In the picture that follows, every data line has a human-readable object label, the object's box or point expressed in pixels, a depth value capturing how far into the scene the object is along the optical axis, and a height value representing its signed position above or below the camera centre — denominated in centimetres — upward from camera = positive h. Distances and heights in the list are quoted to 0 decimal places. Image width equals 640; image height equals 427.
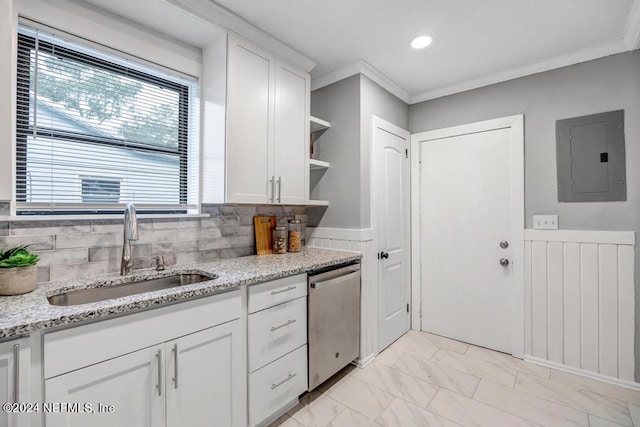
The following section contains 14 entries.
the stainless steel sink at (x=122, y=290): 139 -39
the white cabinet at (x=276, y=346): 165 -77
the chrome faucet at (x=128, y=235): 155 -10
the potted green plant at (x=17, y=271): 122 -23
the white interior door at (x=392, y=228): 265 -10
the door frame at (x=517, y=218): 251 -1
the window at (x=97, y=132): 149 +49
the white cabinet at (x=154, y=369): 105 -63
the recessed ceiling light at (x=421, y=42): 209 +125
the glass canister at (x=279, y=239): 242 -19
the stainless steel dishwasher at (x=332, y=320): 199 -74
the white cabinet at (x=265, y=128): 194 +63
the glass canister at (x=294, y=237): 250 -17
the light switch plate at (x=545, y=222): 237 -4
